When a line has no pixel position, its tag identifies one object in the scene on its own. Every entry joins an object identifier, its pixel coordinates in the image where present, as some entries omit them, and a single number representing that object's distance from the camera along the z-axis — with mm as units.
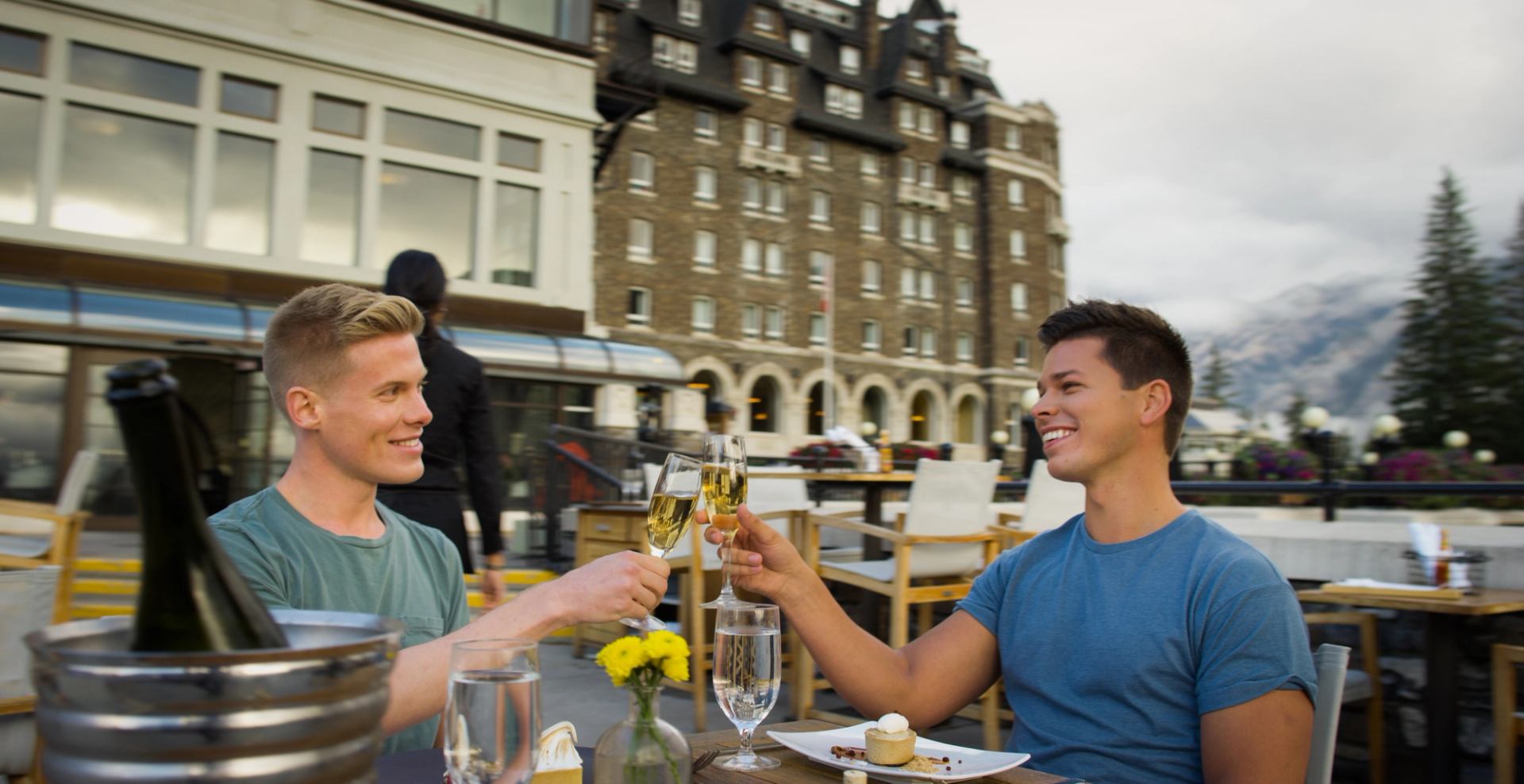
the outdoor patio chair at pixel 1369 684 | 4074
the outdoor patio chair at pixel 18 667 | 2617
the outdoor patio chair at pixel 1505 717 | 3475
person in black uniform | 3576
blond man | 1880
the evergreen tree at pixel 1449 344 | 46188
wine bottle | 654
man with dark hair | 1837
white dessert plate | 1462
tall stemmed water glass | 1583
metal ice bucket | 648
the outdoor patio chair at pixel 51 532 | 3551
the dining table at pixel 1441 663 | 3785
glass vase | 1181
